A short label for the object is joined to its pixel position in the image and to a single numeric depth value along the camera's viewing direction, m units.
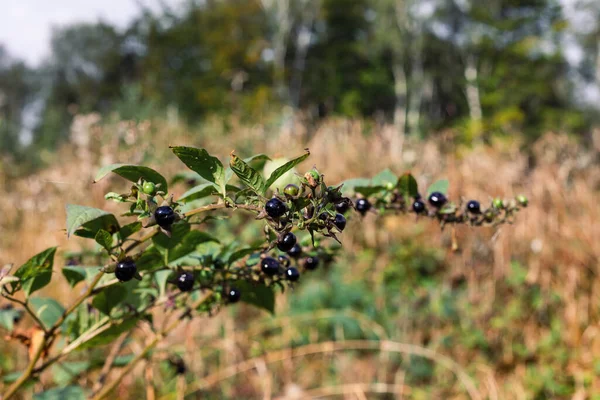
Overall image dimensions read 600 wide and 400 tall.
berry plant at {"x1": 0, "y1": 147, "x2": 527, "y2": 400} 0.42
